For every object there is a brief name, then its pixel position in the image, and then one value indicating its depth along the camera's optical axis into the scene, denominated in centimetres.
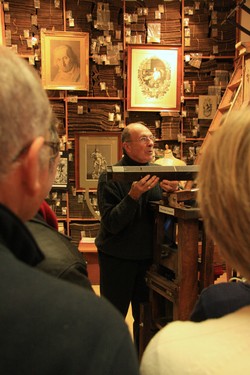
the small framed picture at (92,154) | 509
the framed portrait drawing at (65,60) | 491
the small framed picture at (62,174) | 507
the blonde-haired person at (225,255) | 63
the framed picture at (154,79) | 499
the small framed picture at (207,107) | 511
